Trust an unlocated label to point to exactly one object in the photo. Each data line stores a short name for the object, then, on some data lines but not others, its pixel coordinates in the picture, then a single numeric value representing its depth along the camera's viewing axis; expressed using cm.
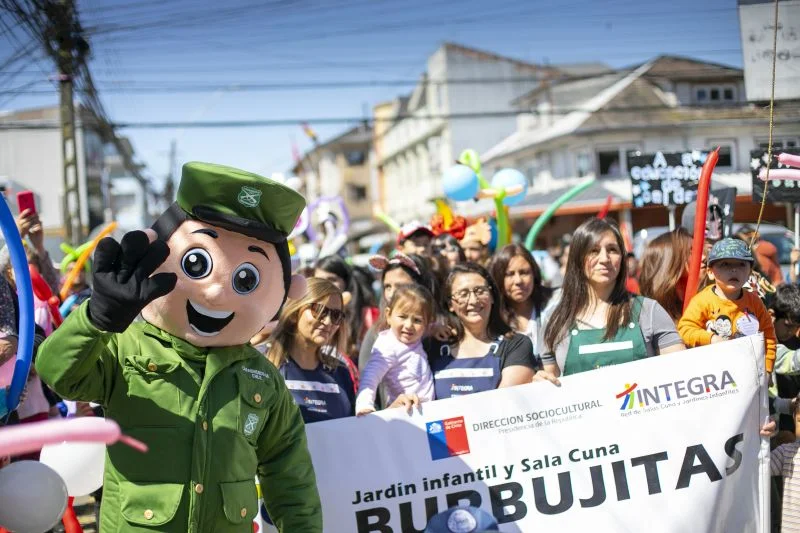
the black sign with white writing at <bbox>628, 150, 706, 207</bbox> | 851
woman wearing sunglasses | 393
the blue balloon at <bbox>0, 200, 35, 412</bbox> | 279
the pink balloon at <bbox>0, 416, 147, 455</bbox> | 169
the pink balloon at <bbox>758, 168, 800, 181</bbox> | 428
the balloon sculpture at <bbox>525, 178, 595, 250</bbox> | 920
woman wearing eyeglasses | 425
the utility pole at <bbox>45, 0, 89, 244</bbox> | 1253
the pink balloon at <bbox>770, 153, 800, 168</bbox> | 419
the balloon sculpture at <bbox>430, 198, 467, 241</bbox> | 812
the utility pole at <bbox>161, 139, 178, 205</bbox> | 5016
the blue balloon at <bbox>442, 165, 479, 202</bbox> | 880
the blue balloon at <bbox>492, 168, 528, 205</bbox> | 915
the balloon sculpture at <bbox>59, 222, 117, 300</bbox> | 646
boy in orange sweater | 443
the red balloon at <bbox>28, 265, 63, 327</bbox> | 516
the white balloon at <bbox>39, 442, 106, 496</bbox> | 370
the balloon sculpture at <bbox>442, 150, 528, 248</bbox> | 880
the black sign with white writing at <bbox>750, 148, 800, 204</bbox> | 728
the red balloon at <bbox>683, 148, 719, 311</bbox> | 468
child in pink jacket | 427
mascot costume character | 273
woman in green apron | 417
